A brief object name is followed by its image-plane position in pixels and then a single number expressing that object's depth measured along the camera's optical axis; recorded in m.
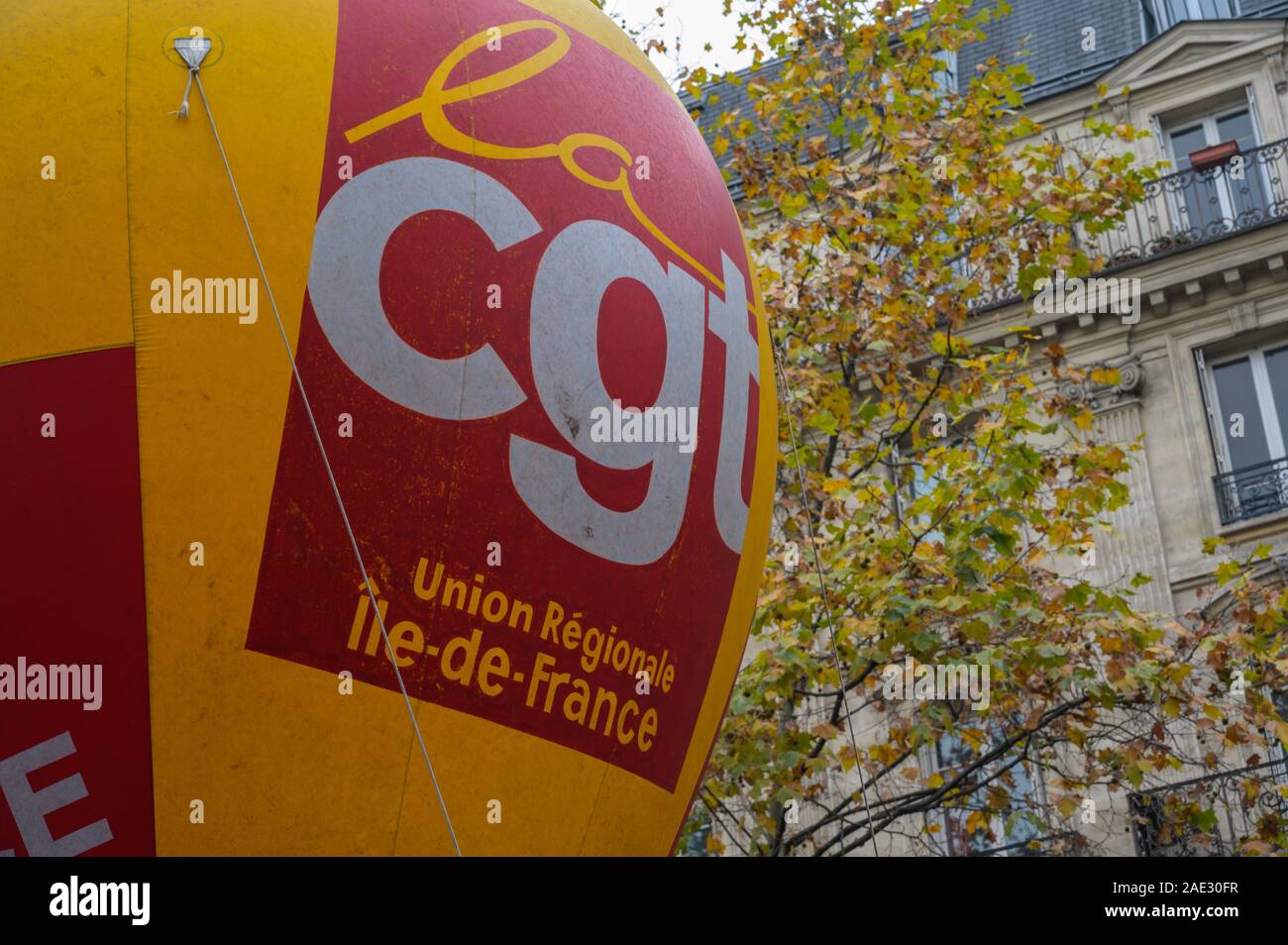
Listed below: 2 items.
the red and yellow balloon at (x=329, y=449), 4.94
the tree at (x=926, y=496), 12.74
